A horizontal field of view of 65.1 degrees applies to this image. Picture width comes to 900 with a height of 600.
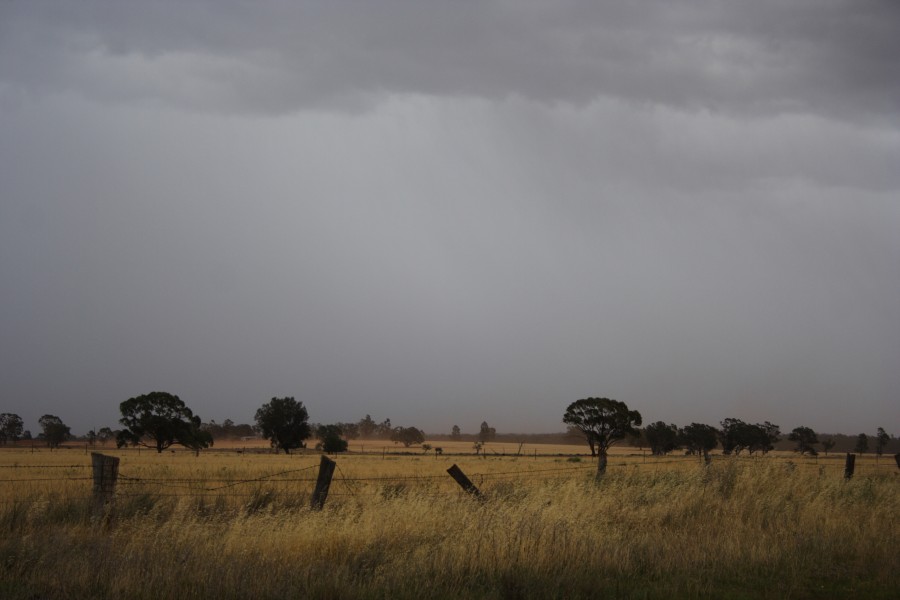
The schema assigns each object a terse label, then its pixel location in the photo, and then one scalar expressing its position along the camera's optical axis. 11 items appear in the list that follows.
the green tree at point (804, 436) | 142.00
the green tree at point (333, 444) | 102.94
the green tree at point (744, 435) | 116.06
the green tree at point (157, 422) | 78.88
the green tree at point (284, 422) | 98.44
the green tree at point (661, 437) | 124.12
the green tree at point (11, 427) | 172.62
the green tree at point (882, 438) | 173.15
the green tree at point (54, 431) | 147.75
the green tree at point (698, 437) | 120.06
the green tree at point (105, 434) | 184.88
